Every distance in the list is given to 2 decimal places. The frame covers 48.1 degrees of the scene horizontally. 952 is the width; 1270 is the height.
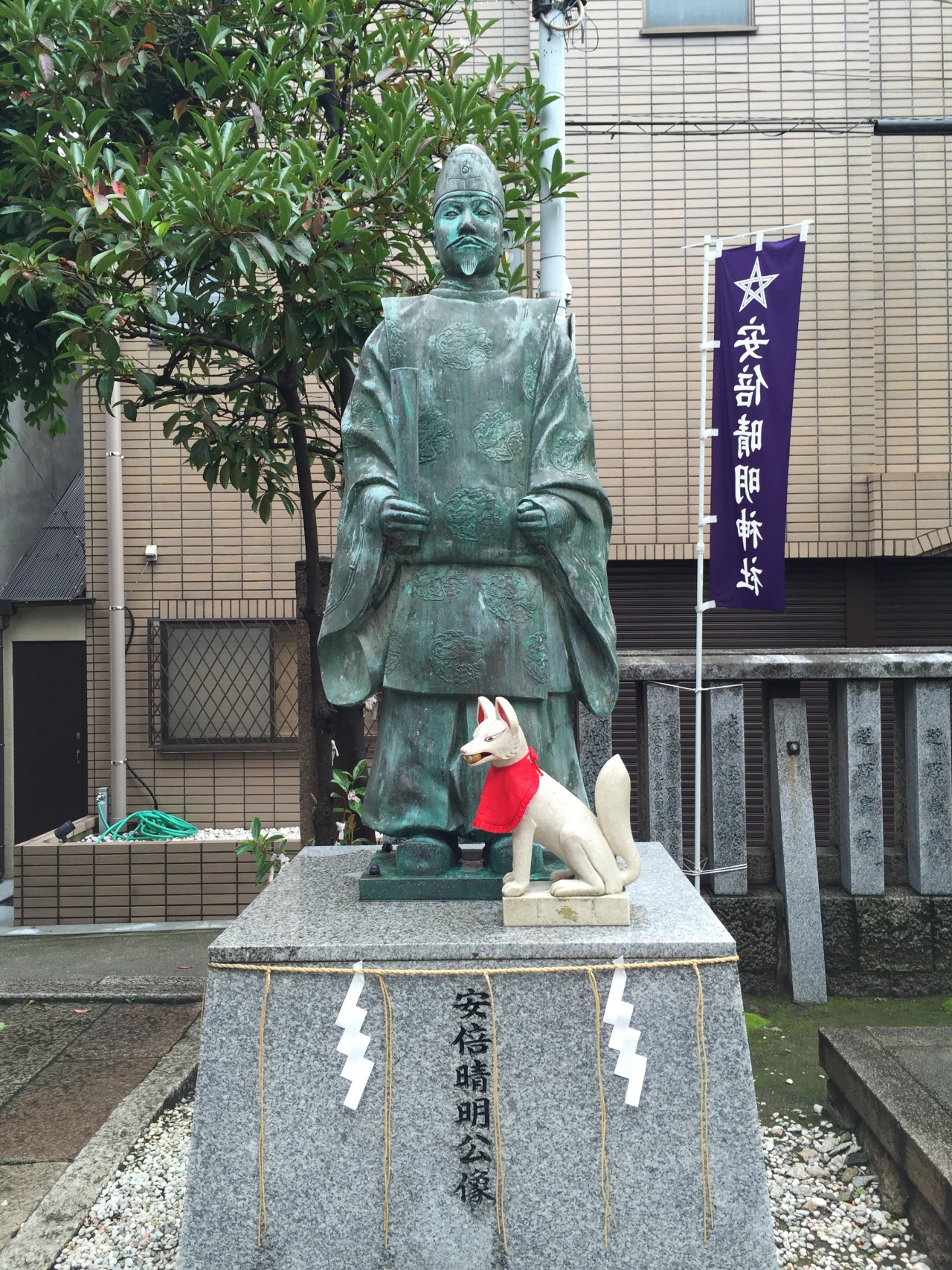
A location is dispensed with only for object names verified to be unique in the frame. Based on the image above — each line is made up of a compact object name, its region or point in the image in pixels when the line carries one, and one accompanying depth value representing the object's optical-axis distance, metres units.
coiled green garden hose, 8.02
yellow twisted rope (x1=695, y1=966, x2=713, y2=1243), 2.76
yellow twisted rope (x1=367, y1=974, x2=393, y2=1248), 2.81
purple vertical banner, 5.57
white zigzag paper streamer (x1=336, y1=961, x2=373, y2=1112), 2.82
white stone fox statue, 3.01
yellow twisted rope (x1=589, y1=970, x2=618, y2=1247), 2.77
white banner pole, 5.26
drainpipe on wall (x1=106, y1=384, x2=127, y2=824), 8.58
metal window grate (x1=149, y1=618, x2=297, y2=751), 8.76
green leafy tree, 4.22
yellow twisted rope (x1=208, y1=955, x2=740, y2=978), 2.83
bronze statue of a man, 3.51
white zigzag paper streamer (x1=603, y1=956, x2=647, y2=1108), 2.79
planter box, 7.34
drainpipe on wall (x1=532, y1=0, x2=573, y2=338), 5.28
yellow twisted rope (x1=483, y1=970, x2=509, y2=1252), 2.78
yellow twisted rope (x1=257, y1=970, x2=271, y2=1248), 2.80
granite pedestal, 2.77
